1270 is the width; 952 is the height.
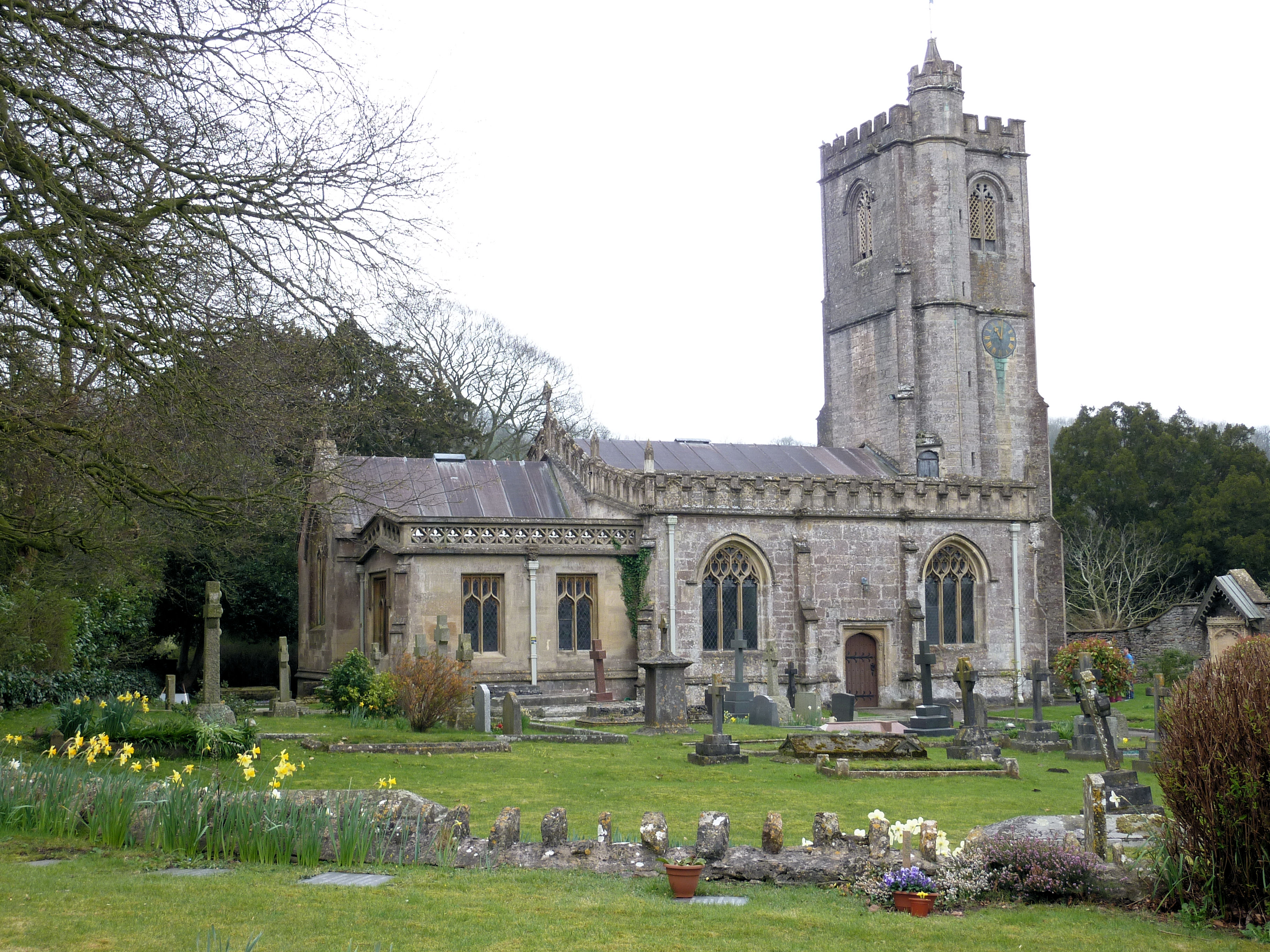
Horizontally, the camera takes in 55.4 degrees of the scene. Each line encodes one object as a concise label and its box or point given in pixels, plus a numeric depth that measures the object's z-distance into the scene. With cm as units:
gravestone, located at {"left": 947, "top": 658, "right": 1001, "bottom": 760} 1841
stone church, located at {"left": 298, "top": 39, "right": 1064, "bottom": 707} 2859
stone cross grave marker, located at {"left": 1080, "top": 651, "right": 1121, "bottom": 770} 1117
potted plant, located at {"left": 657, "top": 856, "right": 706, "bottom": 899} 768
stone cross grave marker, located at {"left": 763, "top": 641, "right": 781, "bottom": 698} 2747
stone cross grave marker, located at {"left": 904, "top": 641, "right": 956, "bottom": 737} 2266
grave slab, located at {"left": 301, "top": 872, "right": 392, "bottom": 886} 767
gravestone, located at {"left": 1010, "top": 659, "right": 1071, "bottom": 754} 2059
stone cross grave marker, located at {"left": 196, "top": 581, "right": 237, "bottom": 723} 1752
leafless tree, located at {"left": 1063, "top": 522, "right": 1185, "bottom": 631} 4822
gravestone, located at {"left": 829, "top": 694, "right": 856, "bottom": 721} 2606
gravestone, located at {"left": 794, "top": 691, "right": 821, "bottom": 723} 2555
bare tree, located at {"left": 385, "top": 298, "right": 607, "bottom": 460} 4575
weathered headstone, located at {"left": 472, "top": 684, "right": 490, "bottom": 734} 2008
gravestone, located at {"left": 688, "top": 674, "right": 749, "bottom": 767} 1741
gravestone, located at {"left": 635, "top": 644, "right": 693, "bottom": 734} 2248
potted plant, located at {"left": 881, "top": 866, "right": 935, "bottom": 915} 755
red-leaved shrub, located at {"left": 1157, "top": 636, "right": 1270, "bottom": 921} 734
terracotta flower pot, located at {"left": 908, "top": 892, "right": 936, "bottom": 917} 745
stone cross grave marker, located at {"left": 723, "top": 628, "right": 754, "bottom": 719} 2647
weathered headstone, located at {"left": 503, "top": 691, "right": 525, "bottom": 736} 2033
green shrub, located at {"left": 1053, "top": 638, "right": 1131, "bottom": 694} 2114
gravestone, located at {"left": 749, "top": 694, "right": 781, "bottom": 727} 2470
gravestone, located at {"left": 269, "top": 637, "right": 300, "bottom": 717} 2348
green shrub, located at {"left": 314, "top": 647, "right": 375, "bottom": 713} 2189
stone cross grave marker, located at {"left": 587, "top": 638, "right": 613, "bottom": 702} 2625
